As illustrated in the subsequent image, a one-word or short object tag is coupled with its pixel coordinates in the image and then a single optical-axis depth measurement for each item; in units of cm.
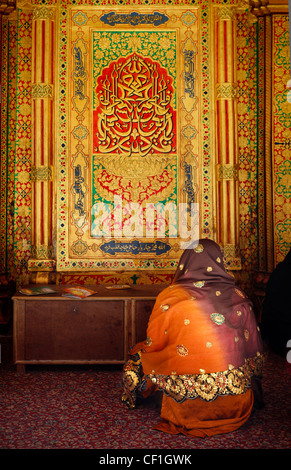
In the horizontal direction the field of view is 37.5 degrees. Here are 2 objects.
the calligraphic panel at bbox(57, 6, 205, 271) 461
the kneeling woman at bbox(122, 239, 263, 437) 235
